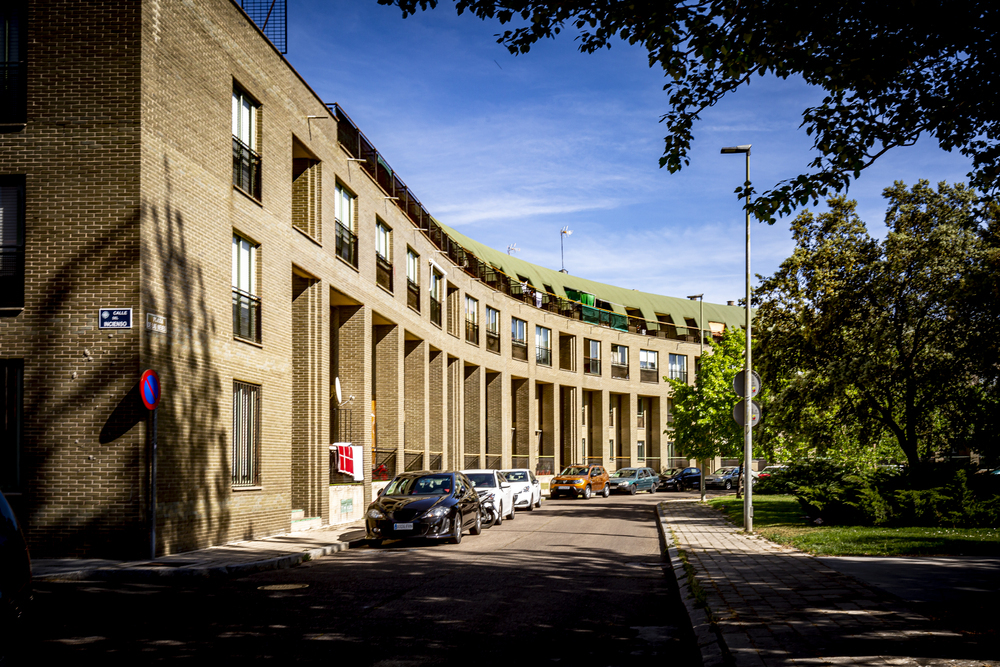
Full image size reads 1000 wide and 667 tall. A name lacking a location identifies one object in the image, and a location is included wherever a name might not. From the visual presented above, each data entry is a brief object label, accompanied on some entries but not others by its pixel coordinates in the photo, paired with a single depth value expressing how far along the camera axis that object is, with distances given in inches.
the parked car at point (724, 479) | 2096.5
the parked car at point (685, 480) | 2127.0
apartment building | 550.9
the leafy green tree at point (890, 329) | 837.2
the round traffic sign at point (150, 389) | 532.4
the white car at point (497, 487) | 938.7
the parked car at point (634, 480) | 1926.1
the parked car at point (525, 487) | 1222.7
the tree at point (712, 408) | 1526.8
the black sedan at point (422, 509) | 677.3
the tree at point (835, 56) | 334.6
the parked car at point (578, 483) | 1672.0
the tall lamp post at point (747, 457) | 729.0
